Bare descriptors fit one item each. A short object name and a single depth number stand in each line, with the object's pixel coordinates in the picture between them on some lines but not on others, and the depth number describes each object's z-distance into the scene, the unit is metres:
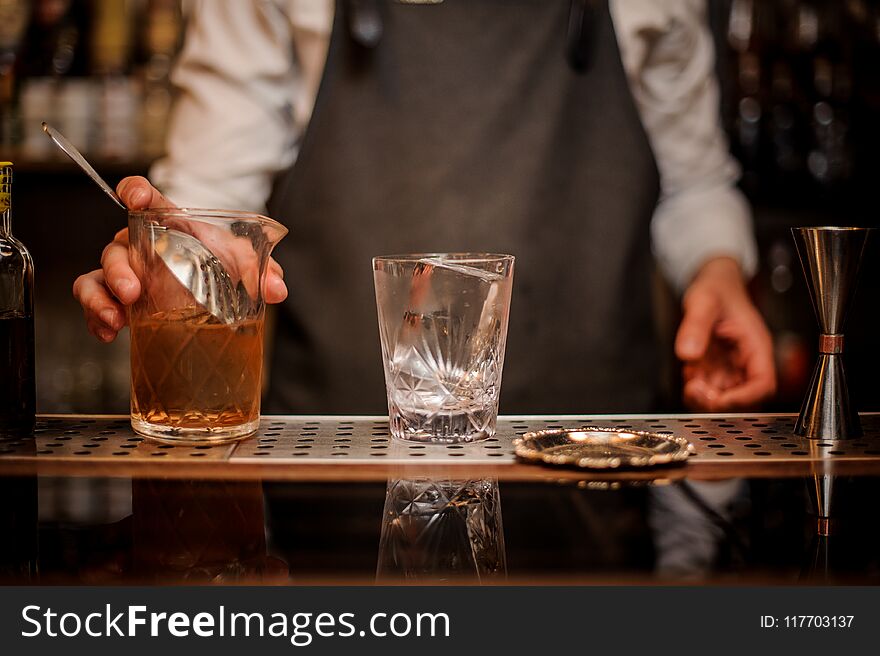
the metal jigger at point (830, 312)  0.88
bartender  1.52
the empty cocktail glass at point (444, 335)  0.84
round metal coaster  0.80
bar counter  0.58
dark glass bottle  0.87
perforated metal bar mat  0.83
